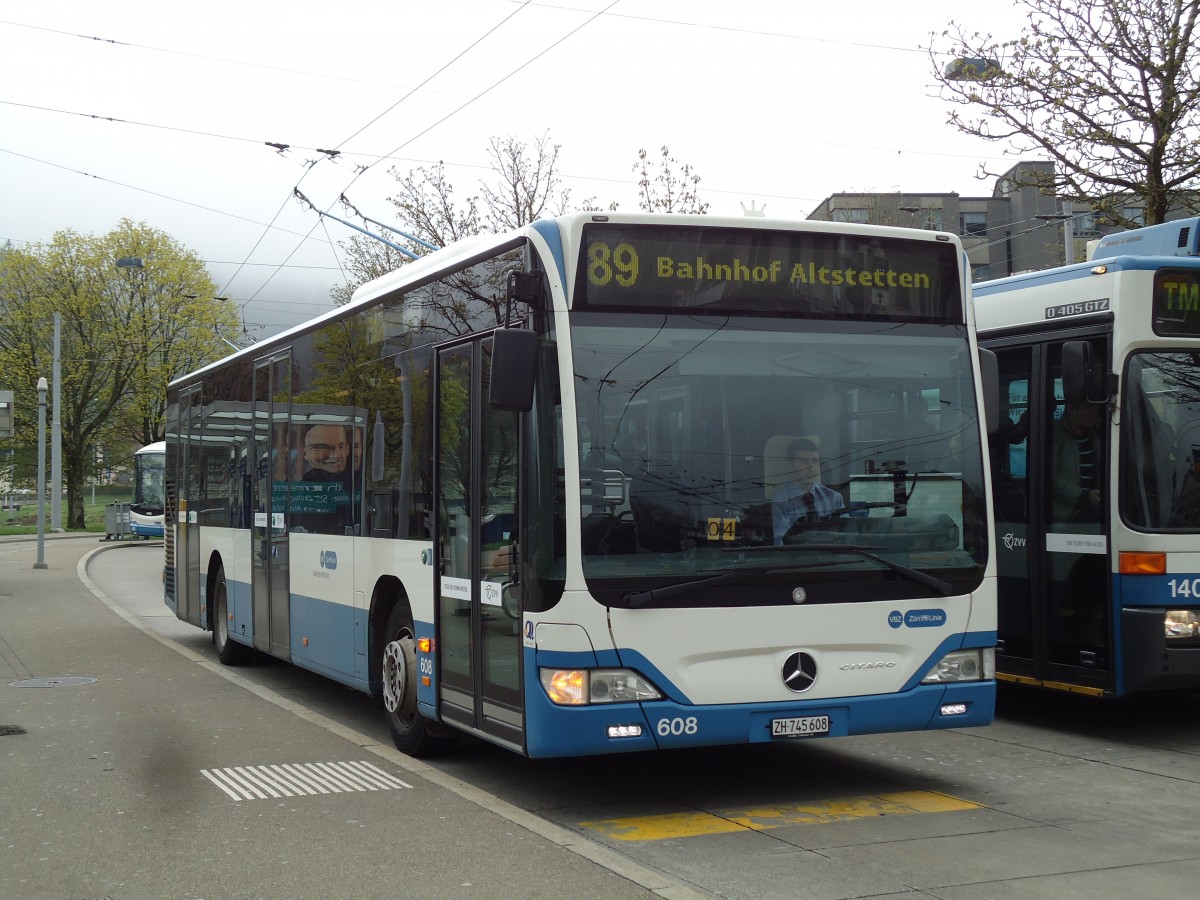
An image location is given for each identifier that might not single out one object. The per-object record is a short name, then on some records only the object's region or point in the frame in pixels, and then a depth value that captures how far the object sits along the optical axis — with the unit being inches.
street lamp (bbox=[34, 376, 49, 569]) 1204.2
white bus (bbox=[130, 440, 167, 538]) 2087.8
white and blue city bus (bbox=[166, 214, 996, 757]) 269.0
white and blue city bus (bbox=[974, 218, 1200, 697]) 351.9
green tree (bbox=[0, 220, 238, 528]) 2260.1
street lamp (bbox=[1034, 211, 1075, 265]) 977.8
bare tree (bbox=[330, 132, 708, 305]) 1230.3
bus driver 279.3
